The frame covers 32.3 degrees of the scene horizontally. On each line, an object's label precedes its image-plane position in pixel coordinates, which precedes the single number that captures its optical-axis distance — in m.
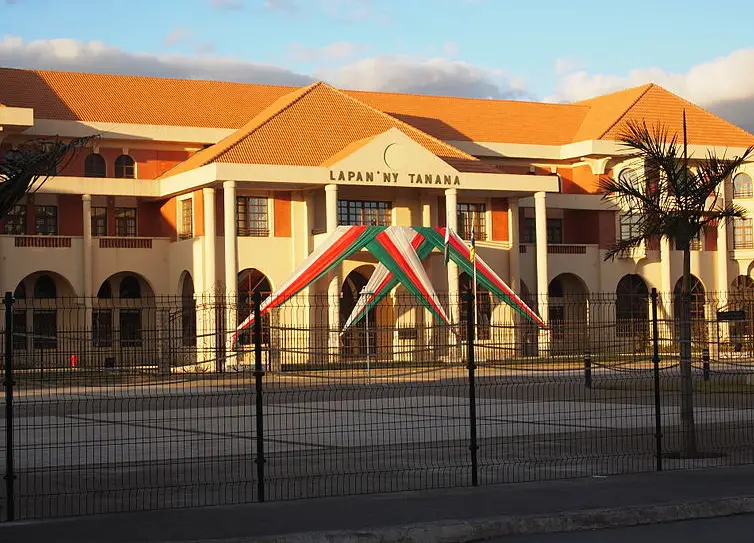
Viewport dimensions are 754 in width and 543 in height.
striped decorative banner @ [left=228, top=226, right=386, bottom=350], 47.69
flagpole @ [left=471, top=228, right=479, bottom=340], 49.60
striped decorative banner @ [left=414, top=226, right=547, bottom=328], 51.16
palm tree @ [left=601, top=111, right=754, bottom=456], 17.58
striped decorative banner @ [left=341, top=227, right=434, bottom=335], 48.88
